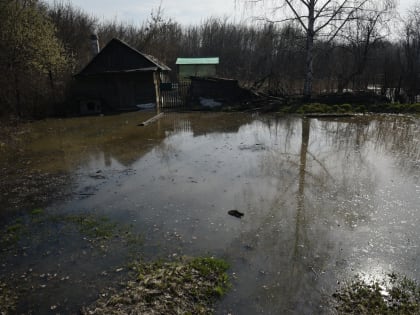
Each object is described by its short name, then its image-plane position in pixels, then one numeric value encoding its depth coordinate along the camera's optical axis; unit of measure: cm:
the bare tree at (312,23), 1984
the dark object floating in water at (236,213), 600
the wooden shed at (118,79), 2292
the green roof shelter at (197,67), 4038
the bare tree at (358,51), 2247
